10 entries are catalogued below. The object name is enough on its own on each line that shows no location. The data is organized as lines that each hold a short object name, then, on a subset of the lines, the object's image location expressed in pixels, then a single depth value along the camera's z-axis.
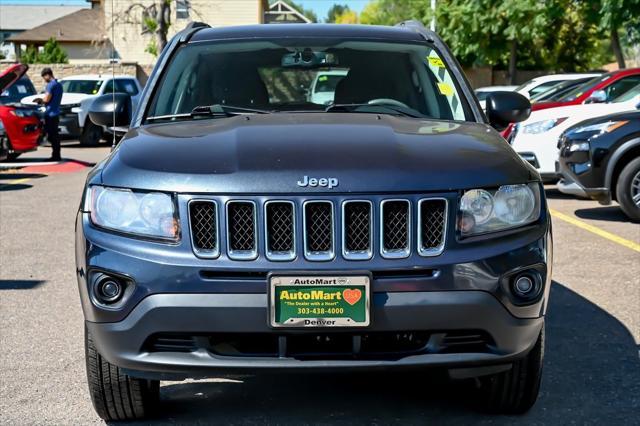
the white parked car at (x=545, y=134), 12.15
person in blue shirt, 18.98
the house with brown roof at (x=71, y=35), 64.38
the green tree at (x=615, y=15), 22.73
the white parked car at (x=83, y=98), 23.42
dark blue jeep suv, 3.51
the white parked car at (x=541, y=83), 19.17
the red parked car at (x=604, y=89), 13.03
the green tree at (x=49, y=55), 48.94
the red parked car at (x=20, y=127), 17.48
